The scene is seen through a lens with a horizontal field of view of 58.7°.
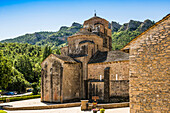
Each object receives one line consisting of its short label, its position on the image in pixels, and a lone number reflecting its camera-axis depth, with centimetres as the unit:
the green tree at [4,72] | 2434
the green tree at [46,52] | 6067
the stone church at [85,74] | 2056
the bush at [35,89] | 3350
